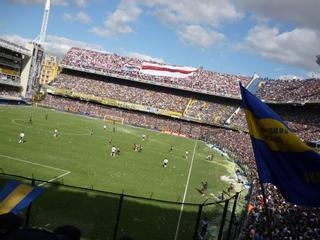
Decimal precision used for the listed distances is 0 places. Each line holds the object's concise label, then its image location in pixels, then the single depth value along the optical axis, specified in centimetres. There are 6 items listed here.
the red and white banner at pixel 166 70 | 7042
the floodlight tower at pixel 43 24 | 7835
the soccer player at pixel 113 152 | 2916
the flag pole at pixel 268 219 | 563
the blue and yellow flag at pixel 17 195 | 670
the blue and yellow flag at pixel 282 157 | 611
